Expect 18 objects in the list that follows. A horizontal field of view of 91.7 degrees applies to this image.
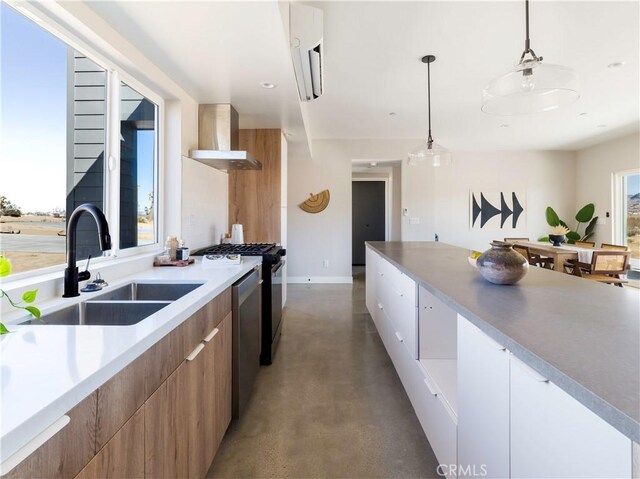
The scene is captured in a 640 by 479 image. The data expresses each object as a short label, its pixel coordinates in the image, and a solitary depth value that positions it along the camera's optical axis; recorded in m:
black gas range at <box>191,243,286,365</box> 2.50
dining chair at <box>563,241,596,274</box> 4.18
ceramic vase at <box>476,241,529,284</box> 1.42
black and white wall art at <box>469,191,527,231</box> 6.45
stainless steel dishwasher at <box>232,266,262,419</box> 1.71
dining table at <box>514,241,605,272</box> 4.13
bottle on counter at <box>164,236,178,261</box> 2.23
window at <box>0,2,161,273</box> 1.31
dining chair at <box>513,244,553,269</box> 4.75
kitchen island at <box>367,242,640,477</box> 0.62
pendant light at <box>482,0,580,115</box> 1.63
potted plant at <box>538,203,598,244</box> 6.14
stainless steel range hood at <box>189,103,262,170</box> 2.92
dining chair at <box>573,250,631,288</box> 3.87
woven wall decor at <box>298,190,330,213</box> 5.82
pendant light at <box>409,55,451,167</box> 3.24
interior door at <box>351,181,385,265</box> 8.38
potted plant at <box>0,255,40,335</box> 0.84
